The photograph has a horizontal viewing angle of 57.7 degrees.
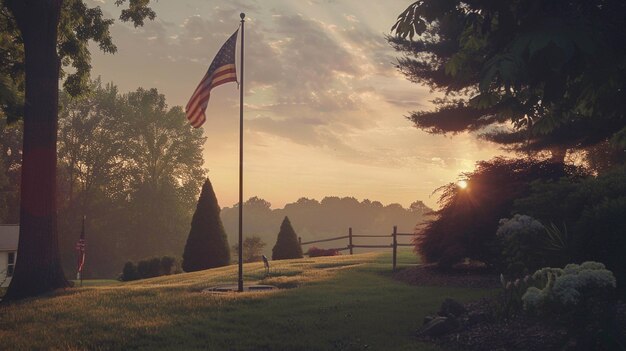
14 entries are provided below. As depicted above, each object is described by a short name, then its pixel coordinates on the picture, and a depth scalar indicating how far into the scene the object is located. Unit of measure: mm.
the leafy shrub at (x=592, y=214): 9898
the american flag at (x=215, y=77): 15656
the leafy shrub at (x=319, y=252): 36781
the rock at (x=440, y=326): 9750
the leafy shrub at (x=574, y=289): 7059
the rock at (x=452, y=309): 10523
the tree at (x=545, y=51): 5840
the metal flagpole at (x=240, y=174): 15615
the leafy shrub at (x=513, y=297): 9705
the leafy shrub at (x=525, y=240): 11109
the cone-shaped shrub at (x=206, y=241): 30797
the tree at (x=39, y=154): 16859
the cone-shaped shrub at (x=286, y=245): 34781
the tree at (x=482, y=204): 16844
